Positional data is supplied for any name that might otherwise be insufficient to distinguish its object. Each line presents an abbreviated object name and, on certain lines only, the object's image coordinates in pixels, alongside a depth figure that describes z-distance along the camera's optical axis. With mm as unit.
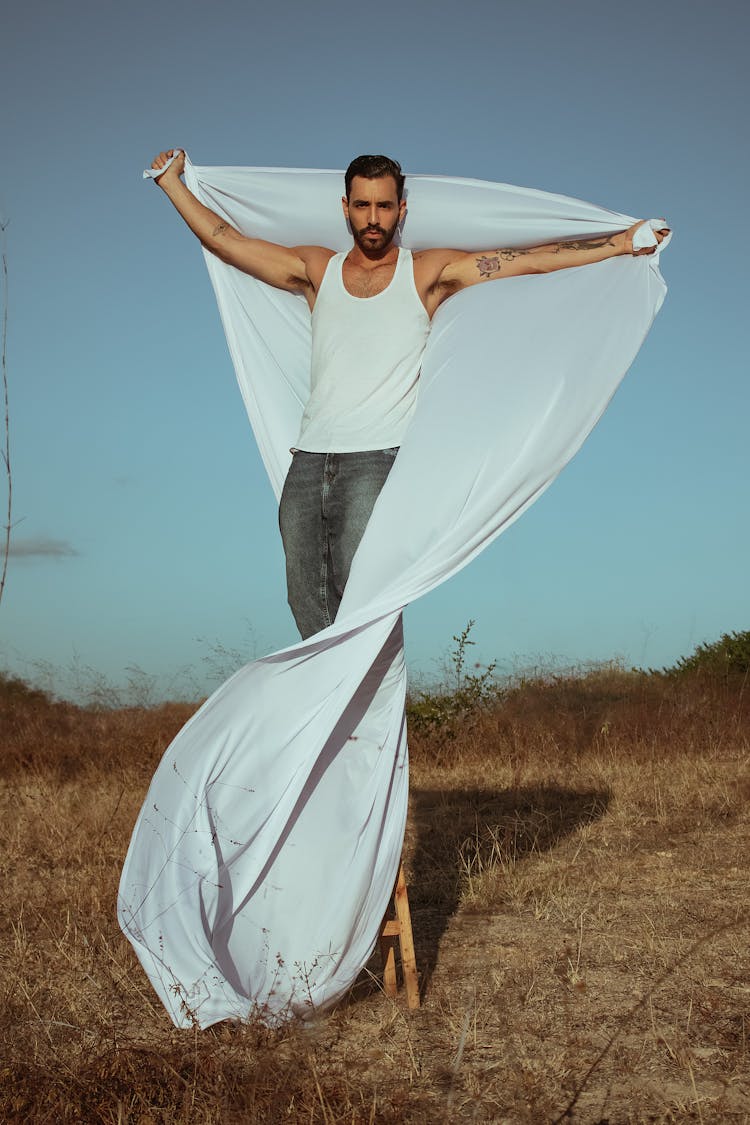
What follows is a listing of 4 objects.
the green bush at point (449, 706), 8680
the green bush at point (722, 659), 11523
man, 3242
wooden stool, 3225
